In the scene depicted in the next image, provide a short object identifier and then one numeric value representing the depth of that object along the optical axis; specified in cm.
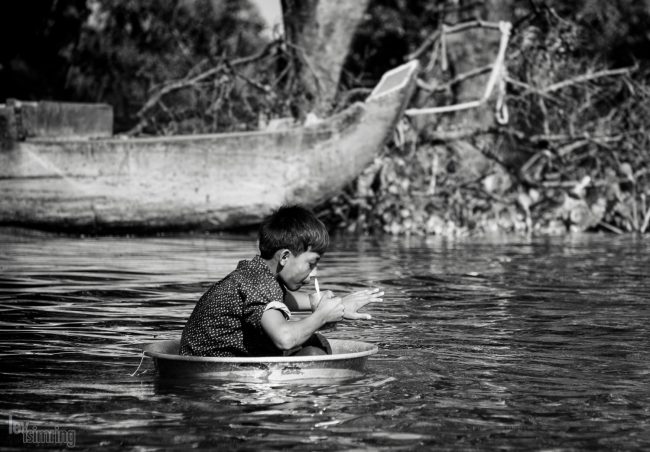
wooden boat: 2058
